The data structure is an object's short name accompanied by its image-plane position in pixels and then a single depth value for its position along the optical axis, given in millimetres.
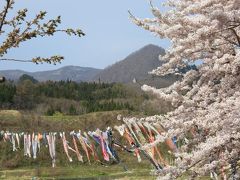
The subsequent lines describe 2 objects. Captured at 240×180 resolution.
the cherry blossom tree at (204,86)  8258
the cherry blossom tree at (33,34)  7155
